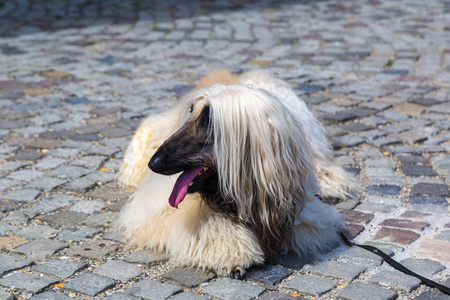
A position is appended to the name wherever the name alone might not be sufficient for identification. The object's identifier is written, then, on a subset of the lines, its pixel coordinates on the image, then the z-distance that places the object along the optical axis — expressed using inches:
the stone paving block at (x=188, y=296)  129.1
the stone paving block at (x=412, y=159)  207.0
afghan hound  130.6
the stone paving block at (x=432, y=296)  126.0
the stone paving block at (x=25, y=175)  199.3
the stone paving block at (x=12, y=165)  206.1
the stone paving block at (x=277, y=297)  128.4
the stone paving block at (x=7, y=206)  176.1
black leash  128.0
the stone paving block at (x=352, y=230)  157.3
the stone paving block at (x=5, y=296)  127.5
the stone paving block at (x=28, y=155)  215.6
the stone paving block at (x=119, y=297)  129.1
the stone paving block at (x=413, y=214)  167.8
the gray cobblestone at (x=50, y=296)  129.0
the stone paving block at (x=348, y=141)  224.2
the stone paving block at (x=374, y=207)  172.7
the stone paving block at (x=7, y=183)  191.6
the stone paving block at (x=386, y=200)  177.2
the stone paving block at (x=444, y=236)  153.6
